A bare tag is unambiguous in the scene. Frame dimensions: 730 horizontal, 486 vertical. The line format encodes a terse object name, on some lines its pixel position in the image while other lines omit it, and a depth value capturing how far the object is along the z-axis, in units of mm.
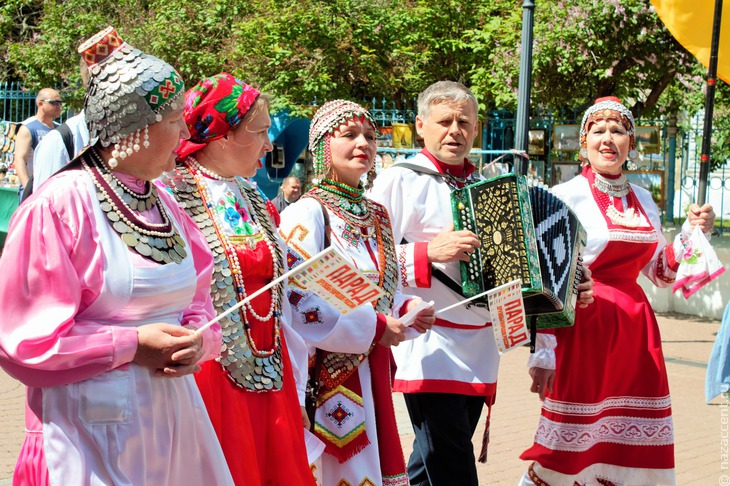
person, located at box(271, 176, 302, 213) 12229
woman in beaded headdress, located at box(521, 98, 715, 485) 5203
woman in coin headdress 2654
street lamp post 7922
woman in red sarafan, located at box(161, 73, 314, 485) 3430
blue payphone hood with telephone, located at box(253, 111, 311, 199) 13562
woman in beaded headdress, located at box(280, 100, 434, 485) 4078
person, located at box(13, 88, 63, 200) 9789
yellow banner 8469
